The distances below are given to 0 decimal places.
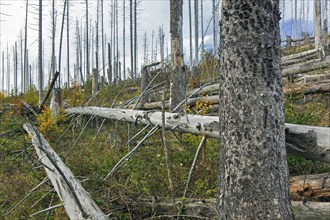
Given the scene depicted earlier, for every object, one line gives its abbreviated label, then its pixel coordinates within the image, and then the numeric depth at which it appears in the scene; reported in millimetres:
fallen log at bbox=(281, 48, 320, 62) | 14110
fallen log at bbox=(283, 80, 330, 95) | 7195
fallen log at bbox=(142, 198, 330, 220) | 3117
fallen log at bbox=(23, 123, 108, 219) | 2984
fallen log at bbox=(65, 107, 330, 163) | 2795
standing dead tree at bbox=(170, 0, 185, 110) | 7074
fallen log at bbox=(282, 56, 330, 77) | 8438
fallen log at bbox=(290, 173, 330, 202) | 3439
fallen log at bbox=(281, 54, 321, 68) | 13023
